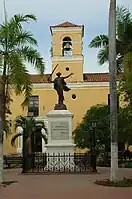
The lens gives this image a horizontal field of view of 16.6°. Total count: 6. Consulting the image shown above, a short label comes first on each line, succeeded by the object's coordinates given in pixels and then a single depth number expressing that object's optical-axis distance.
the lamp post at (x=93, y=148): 24.53
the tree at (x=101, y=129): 34.34
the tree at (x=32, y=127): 35.28
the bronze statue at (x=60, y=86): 26.22
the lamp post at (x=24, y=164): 24.30
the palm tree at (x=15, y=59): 17.92
